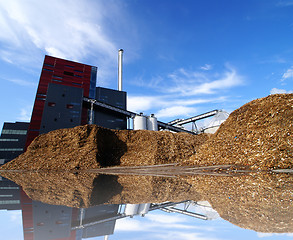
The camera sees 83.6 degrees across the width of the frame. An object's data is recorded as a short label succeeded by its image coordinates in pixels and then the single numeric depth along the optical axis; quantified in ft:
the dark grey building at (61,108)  96.78
